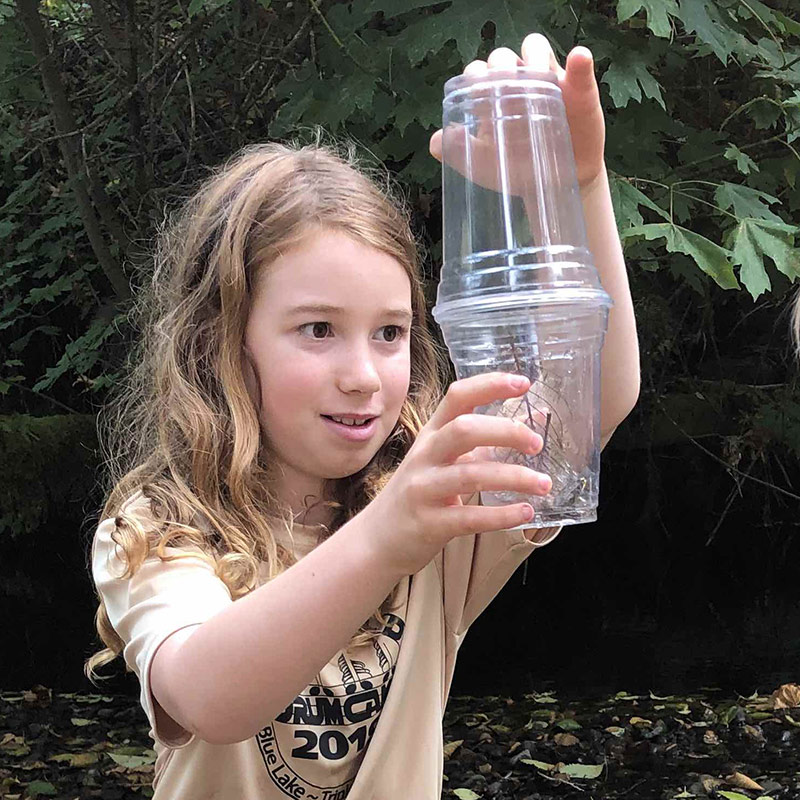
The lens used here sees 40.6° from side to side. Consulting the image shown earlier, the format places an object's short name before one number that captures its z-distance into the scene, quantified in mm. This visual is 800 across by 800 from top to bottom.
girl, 1321
